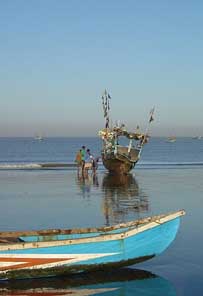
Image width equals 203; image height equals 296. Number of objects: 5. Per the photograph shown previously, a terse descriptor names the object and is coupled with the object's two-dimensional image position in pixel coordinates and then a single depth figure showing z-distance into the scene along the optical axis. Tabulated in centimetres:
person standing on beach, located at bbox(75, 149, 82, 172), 3707
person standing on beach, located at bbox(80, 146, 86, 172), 3615
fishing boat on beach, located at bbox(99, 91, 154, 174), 3577
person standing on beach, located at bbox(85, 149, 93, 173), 3976
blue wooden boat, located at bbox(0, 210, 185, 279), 1055
